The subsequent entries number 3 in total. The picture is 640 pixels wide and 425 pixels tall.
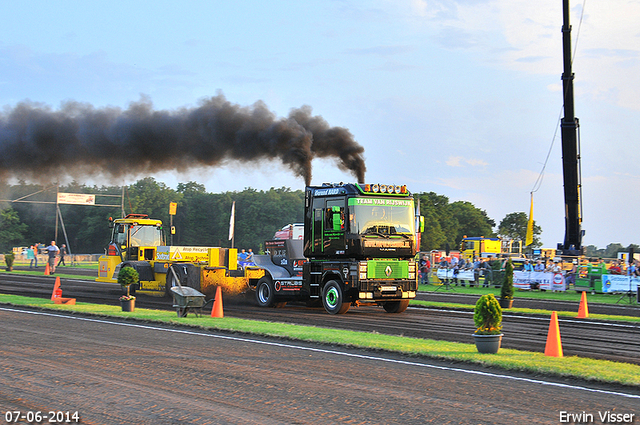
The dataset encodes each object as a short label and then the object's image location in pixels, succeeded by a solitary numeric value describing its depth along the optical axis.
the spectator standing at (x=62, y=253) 53.94
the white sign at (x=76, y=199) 65.62
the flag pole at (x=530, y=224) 49.34
